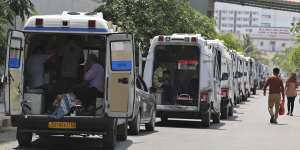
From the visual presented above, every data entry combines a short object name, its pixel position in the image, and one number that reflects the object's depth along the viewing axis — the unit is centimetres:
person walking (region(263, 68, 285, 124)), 2578
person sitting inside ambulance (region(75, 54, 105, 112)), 1458
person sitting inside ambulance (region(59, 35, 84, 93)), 1522
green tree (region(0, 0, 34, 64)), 1803
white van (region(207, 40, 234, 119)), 2580
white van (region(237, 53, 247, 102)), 4226
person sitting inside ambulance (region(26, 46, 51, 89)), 1491
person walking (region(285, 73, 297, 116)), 3219
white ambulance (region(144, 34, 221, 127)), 2181
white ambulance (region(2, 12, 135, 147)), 1384
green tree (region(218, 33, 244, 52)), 8413
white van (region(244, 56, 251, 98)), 4921
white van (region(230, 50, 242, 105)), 3573
